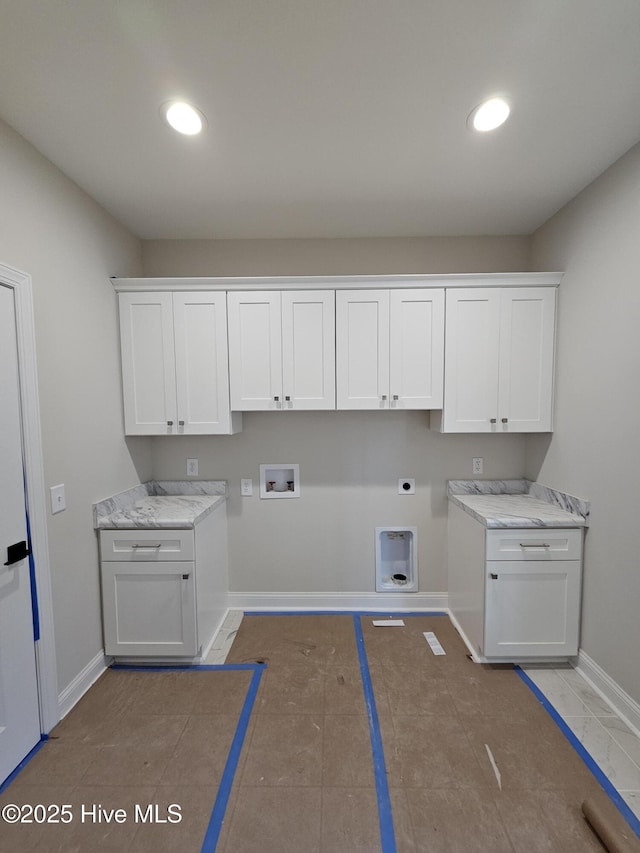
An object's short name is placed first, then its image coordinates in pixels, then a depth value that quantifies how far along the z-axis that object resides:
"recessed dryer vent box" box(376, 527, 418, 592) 2.63
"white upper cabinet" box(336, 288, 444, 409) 2.24
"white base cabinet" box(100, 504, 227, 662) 2.02
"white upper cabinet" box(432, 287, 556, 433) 2.23
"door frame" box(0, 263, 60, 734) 1.53
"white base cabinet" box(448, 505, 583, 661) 1.99
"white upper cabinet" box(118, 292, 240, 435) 2.25
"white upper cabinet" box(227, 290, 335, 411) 2.25
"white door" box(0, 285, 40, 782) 1.45
